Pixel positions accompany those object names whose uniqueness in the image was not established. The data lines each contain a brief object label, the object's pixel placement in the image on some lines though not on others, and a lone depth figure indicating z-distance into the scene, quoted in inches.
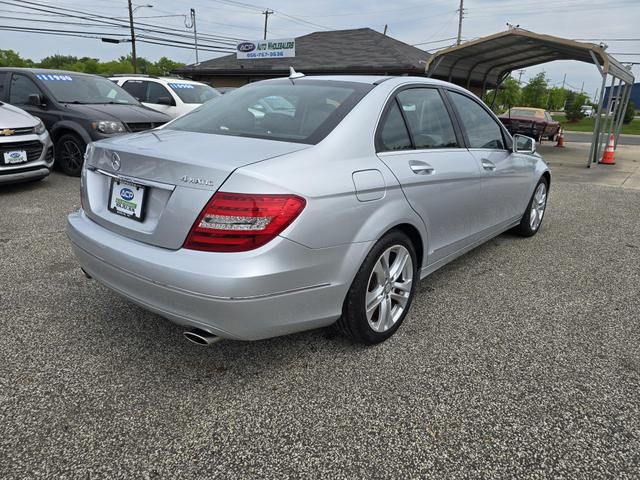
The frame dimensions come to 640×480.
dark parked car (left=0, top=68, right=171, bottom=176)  278.2
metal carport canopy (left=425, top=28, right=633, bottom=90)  430.9
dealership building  855.7
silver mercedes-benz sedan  79.9
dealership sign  1013.8
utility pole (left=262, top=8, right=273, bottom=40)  2143.2
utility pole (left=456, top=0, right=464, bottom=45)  1914.4
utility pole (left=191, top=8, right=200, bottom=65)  1575.3
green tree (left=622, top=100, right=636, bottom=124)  1473.9
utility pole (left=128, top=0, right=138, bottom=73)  1384.1
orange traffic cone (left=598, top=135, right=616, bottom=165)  506.9
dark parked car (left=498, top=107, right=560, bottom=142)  732.7
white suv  391.9
